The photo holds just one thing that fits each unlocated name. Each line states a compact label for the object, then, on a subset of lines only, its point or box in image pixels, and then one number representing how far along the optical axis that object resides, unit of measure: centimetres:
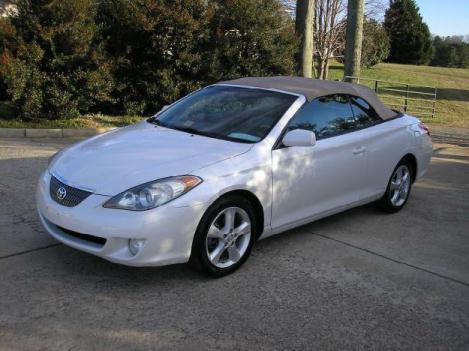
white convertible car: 386
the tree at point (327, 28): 2470
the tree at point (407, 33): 3775
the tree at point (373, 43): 2685
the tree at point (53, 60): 1050
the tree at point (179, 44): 1190
